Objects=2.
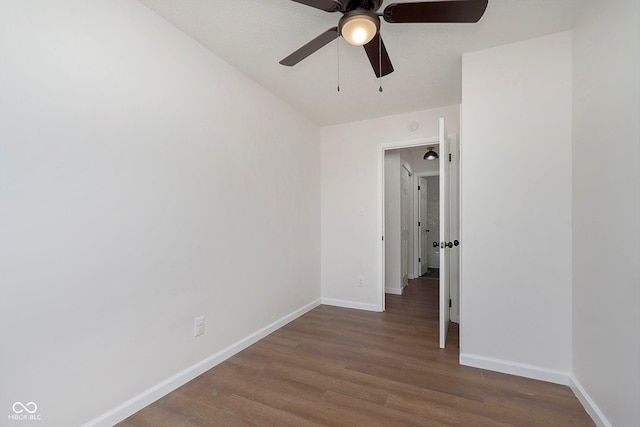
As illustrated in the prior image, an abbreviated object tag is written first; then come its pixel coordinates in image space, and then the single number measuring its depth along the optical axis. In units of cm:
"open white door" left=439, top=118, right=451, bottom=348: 248
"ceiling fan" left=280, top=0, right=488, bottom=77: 138
